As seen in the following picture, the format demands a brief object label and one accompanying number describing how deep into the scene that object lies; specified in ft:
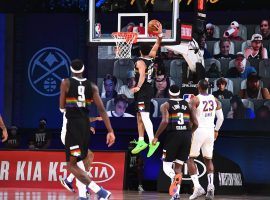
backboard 60.33
